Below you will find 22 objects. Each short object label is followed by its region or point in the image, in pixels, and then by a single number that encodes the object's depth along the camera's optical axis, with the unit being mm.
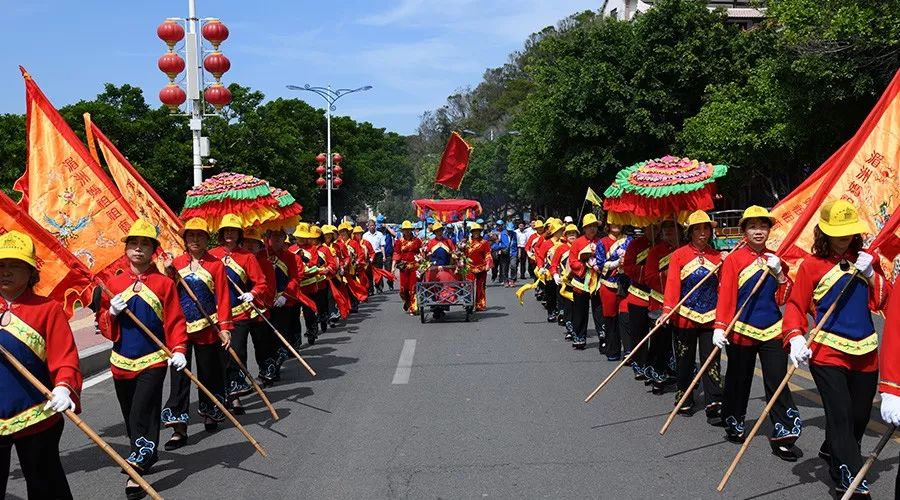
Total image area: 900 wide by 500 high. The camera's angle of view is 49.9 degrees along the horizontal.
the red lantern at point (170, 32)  17312
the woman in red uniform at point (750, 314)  7051
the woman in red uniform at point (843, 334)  5688
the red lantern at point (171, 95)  17781
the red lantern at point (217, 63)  18094
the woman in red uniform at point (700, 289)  8094
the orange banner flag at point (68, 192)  7848
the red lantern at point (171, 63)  17406
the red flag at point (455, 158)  23797
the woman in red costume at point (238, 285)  9070
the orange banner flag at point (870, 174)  7398
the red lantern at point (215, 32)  17922
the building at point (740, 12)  51953
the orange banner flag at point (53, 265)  6246
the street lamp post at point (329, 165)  44006
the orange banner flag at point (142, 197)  8906
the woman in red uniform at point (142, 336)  6465
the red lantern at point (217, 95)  18266
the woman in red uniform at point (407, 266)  18375
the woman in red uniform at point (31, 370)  5020
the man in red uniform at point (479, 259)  17984
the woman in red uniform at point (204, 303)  8055
